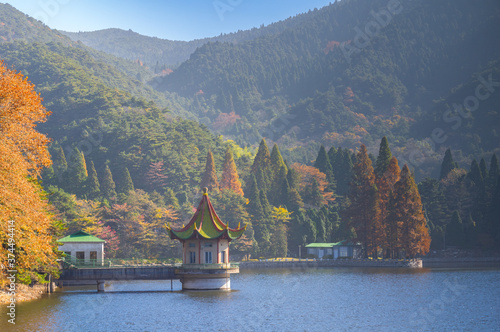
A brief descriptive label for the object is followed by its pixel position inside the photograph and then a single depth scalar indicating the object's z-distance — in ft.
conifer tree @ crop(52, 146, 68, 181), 442.50
